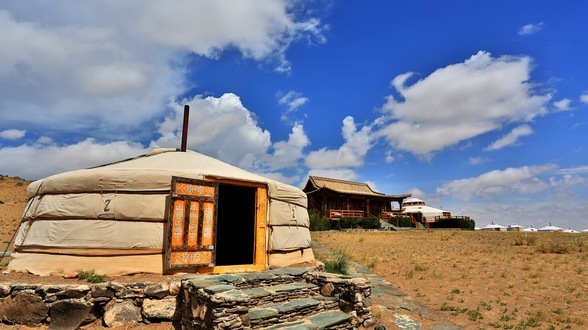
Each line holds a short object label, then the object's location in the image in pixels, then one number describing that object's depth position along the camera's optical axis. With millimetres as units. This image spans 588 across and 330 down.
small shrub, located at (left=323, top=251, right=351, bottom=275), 7145
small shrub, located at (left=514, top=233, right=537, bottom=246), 13959
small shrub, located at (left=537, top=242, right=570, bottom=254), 11664
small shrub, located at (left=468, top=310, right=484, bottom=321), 5420
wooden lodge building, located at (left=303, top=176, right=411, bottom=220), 24156
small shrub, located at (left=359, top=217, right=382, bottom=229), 21605
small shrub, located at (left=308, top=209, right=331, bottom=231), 19138
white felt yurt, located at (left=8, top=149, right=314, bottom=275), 5309
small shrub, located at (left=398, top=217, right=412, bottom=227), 25000
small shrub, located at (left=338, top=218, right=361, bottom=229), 21172
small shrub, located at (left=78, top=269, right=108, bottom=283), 4938
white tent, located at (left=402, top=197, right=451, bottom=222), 28703
